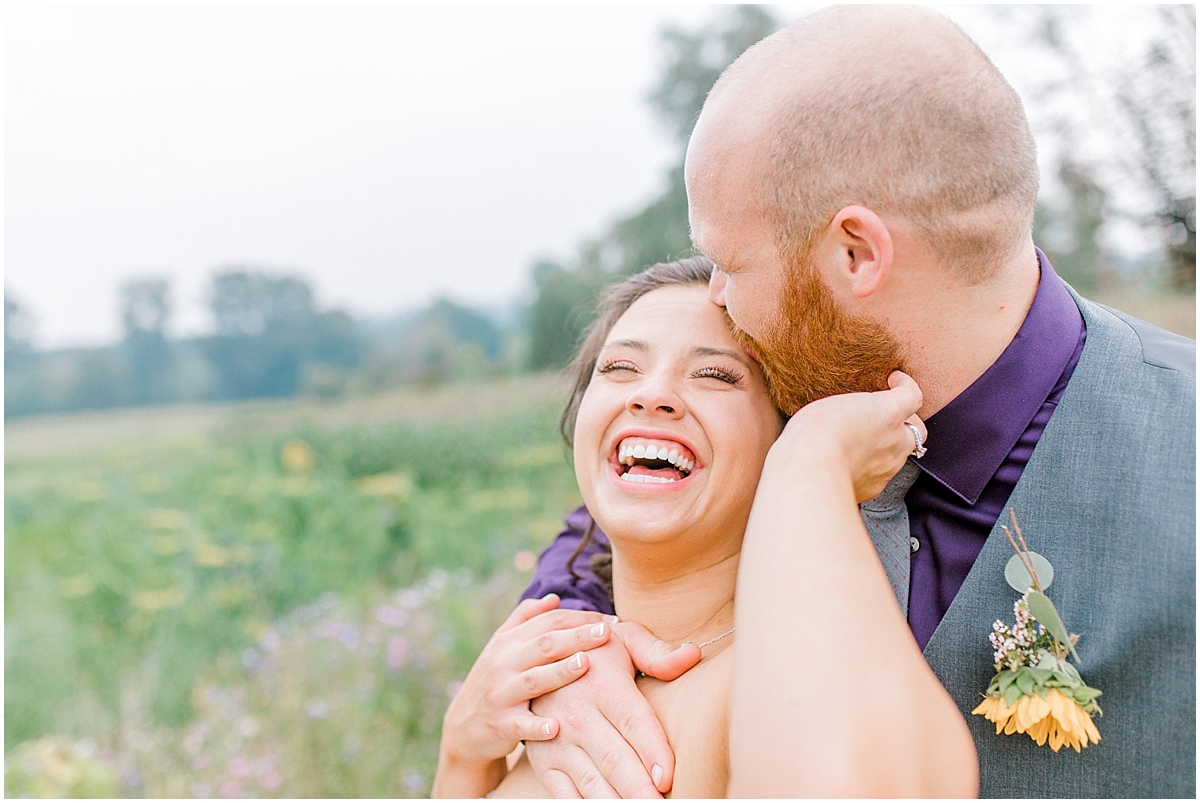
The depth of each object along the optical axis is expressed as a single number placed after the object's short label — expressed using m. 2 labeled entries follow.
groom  0.98
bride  1.10
